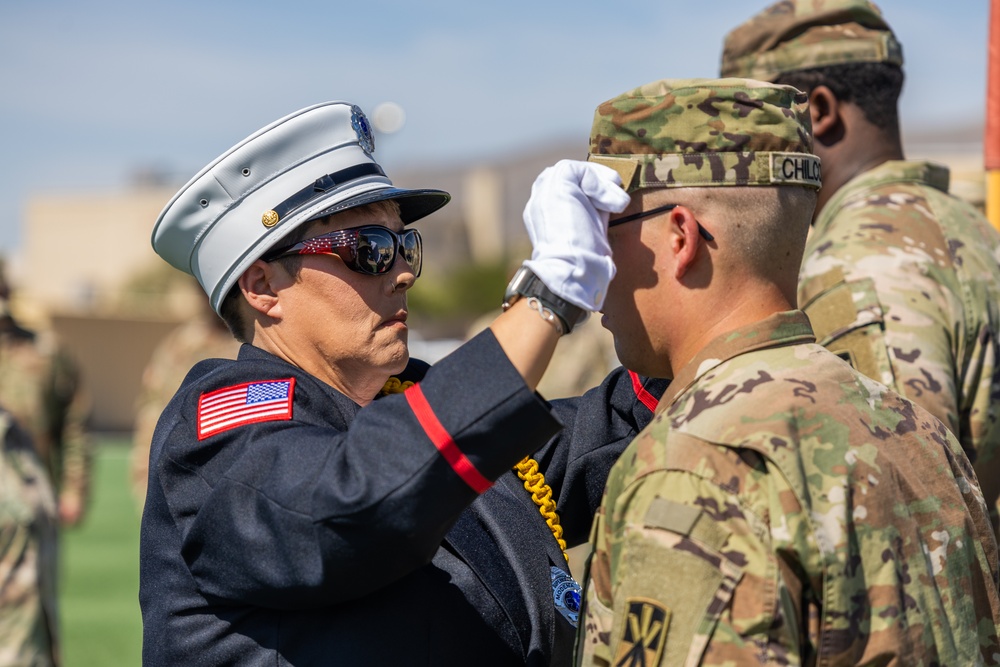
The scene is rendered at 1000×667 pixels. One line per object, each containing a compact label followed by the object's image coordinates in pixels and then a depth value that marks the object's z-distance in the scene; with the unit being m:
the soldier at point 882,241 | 3.57
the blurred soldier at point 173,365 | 8.05
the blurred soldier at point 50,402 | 7.99
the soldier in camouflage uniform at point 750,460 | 2.00
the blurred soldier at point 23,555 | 5.80
